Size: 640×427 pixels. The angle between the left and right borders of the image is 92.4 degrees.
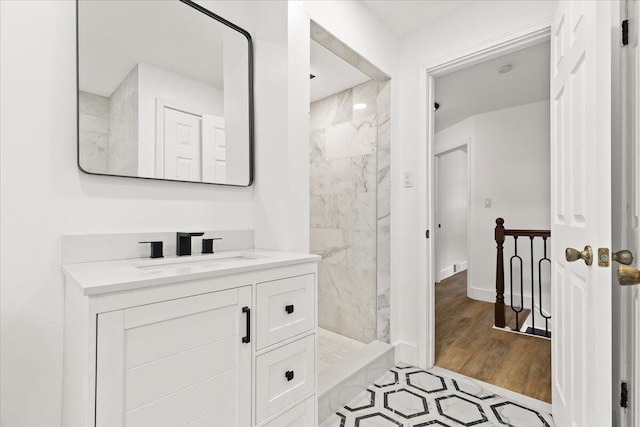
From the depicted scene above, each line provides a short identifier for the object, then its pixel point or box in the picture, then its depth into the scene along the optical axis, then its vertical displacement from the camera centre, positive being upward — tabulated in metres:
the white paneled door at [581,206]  0.95 +0.04
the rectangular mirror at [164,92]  1.19 +0.56
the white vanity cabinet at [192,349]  0.78 -0.41
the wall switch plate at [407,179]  2.33 +0.28
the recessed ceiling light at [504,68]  2.86 +1.40
